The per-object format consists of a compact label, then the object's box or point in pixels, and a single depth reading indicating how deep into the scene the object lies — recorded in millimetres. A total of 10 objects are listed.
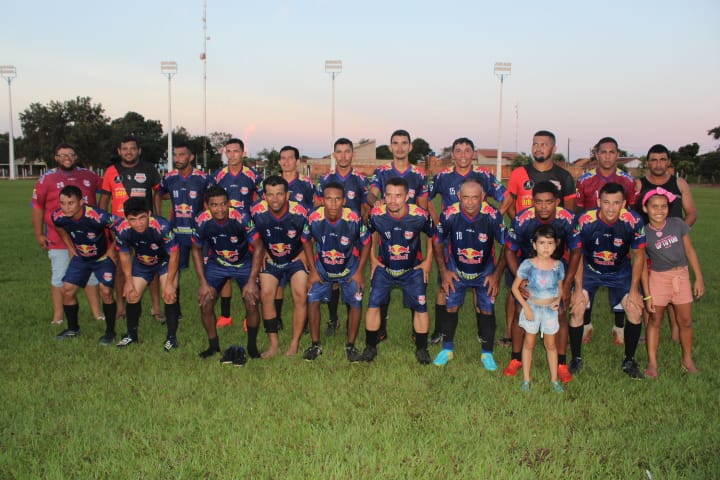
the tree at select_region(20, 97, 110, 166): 71875
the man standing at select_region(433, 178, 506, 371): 5578
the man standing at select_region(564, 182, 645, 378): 5215
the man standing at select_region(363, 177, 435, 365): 5719
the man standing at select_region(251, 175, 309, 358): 5891
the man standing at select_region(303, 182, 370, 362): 5793
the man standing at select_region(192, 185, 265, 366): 5789
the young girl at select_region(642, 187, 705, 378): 5273
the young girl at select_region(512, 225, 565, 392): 4930
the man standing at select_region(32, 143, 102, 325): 6781
